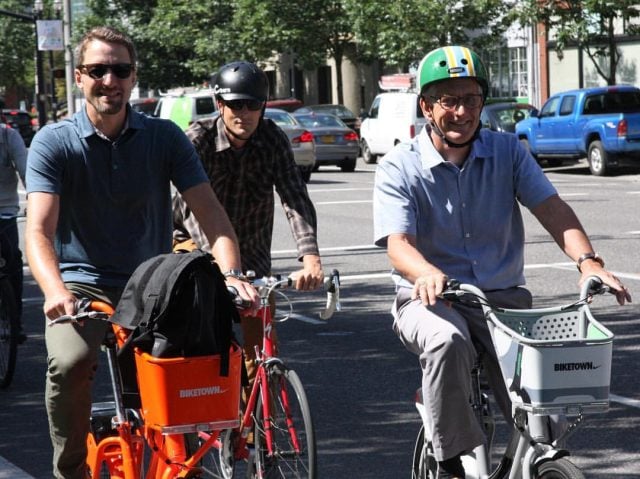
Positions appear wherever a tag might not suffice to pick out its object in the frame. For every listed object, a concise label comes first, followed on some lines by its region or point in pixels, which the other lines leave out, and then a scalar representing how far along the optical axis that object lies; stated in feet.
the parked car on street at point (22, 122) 169.87
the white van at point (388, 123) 107.24
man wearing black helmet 18.31
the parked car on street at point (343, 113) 133.49
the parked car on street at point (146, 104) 149.18
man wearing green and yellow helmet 14.60
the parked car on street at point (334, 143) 103.35
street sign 169.17
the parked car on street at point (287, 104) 134.07
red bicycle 15.80
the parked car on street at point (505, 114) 102.47
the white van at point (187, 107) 103.65
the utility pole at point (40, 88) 179.73
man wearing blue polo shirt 14.69
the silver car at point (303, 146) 91.35
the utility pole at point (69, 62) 163.93
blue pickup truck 88.28
